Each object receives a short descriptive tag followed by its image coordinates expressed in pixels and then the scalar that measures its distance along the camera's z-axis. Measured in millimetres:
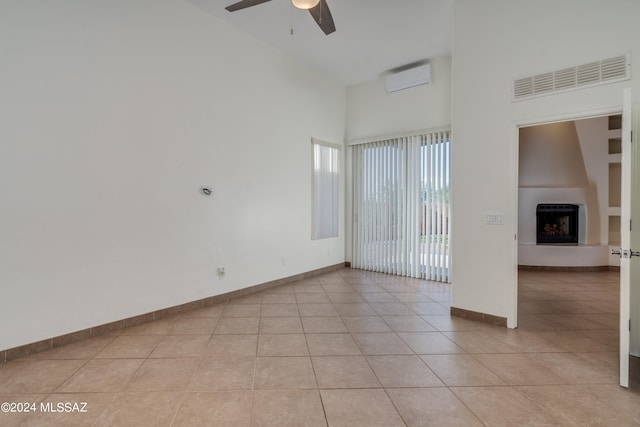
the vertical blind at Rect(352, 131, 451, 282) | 5215
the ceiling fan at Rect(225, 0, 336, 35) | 2727
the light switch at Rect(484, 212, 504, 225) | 3336
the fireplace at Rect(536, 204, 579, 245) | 6454
